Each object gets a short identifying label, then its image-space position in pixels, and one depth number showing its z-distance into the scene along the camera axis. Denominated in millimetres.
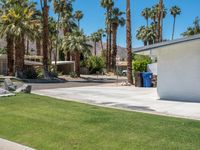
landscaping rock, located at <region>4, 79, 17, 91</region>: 17734
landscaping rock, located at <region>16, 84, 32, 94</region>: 17692
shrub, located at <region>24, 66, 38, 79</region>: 37541
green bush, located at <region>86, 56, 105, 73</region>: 72188
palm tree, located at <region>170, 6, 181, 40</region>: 79938
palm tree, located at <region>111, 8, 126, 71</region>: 71812
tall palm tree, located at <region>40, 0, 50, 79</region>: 39000
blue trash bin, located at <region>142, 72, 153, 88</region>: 27391
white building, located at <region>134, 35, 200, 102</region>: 16047
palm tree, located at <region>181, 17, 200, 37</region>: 75125
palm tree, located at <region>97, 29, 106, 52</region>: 99988
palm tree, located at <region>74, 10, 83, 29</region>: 88875
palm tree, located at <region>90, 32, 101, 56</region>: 99244
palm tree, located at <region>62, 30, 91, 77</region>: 49375
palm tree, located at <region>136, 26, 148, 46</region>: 75338
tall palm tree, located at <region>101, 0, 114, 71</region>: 73125
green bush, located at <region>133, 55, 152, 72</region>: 37312
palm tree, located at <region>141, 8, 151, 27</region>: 82125
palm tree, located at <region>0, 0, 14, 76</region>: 38625
